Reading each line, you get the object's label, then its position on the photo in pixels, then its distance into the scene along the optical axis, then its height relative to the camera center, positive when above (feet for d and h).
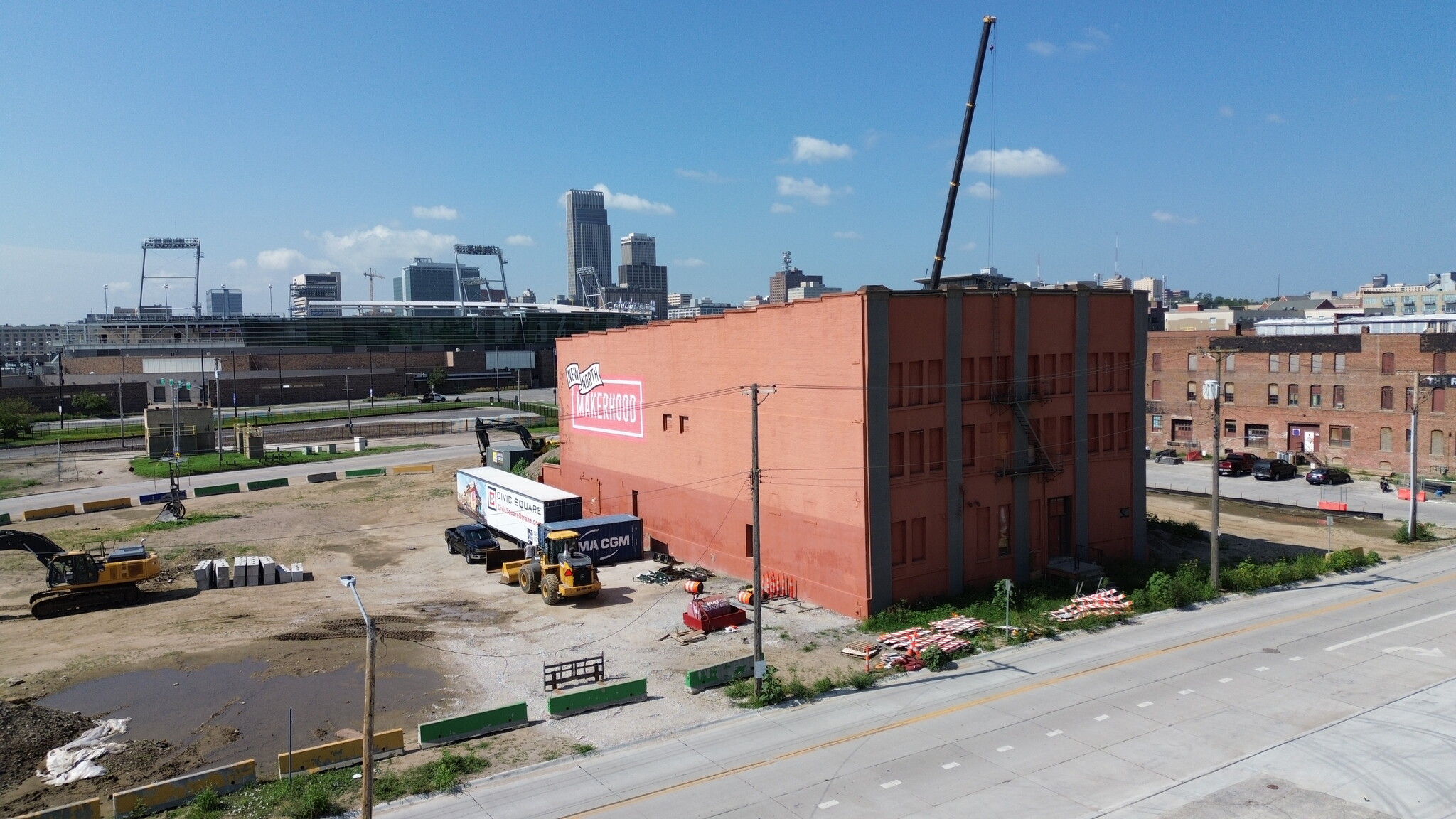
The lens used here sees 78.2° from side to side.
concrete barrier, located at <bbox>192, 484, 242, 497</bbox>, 198.70 -27.39
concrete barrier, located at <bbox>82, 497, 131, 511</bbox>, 184.91 -27.89
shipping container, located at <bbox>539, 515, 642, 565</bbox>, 128.57 -25.65
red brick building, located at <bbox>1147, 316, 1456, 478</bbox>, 189.67 -10.87
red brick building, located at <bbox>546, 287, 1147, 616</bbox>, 99.66 -10.09
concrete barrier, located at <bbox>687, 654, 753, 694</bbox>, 79.92 -28.56
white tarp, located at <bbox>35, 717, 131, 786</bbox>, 66.44 -29.90
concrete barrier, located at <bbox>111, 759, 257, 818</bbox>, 58.49 -28.26
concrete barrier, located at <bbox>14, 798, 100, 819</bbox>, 56.08 -27.77
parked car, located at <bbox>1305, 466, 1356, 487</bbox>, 188.55 -27.02
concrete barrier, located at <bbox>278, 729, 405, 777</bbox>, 64.59 -28.50
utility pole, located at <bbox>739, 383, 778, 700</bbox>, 76.18 -21.21
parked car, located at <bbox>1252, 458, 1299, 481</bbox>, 196.65 -26.58
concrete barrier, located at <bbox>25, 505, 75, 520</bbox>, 176.14 -28.10
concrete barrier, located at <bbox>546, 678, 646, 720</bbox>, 74.84 -28.64
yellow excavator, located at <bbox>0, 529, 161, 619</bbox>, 111.55 -26.03
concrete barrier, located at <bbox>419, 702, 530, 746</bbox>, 69.92 -28.74
